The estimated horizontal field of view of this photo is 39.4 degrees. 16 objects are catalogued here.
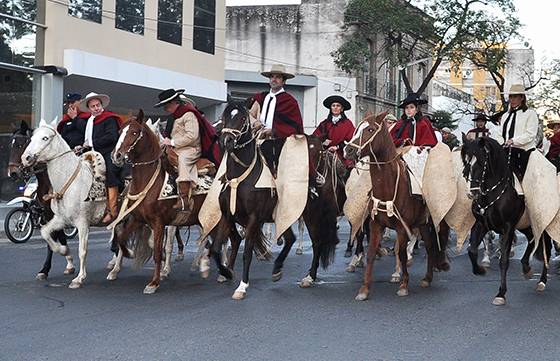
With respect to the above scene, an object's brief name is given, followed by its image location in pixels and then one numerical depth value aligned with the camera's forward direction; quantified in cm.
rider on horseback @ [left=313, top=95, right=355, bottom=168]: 1223
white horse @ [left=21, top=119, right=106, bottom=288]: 1023
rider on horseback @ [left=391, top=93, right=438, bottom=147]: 1131
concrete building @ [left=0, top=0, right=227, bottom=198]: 2197
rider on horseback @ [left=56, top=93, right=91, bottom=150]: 1162
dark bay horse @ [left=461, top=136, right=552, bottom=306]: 966
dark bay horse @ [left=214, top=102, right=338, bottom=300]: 952
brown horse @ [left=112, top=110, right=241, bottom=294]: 990
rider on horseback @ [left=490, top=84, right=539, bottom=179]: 1028
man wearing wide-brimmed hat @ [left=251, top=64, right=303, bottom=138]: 1060
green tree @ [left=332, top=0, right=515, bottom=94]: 3681
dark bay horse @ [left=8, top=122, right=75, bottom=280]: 1073
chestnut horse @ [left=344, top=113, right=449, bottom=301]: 962
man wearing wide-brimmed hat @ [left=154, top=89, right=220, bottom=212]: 1052
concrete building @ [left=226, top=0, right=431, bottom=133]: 4322
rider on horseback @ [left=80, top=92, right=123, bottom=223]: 1080
